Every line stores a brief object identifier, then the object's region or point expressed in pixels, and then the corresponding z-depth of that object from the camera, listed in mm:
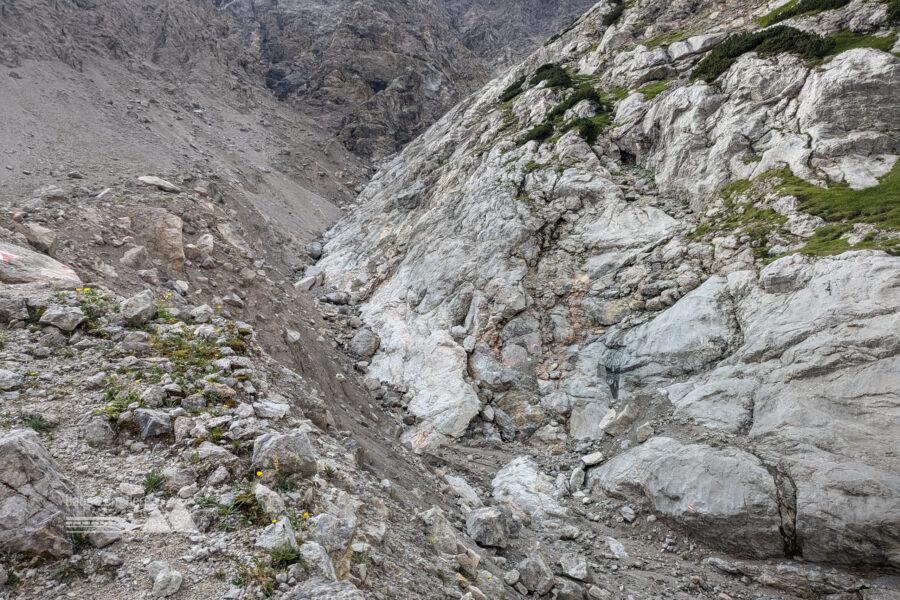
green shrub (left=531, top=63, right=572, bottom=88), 35656
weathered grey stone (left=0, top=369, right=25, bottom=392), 6375
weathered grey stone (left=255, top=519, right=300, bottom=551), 4871
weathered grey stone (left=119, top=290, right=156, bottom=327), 9094
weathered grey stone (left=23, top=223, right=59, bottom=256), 12273
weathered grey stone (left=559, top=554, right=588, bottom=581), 9945
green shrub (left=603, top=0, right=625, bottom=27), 40781
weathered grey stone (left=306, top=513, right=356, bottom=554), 5309
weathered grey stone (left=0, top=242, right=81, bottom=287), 9406
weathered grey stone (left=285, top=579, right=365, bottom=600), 4336
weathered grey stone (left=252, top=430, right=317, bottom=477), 6102
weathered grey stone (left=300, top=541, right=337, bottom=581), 4730
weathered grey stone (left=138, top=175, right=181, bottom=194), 23453
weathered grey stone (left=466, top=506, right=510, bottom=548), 10547
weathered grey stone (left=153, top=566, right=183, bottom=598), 4152
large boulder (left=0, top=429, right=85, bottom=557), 4109
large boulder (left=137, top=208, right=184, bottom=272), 17312
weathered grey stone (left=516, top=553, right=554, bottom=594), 9062
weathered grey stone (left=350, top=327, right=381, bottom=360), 21984
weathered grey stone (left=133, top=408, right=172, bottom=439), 6320
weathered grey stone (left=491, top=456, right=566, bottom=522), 13180
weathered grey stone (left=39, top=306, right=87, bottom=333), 8070
